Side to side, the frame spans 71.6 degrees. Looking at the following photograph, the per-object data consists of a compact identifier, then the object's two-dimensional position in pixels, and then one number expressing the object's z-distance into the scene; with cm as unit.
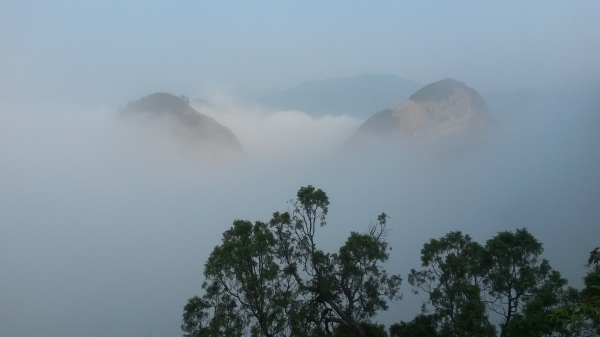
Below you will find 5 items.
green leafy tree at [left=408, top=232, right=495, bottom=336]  1424
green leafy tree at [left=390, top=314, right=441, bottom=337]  1591
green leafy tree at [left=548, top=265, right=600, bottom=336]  816
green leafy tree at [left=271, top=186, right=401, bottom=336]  1628
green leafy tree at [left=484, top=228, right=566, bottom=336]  1466
